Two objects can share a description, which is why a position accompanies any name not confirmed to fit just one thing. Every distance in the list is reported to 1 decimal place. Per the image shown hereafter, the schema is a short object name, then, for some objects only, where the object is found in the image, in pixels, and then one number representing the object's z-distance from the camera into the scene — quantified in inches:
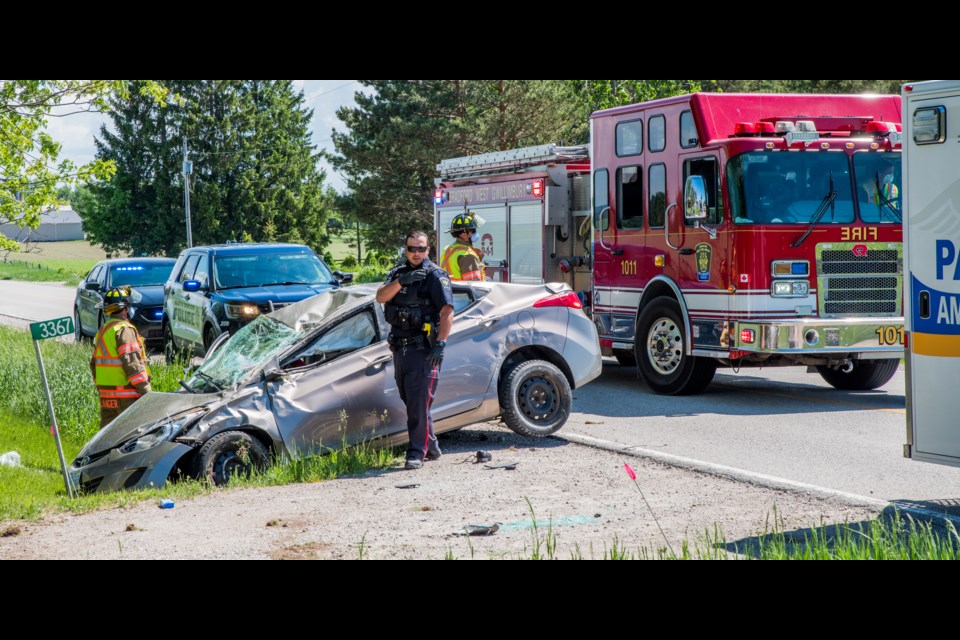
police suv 1165.1
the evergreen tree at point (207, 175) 5821.9
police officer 682.8
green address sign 658.8
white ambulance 531.8
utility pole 3797.5
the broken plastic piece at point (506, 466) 682.3
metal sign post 643.5
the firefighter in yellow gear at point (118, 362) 752.3
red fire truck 904.9
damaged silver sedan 648.4
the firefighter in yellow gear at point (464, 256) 971.9
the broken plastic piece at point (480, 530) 522.6
